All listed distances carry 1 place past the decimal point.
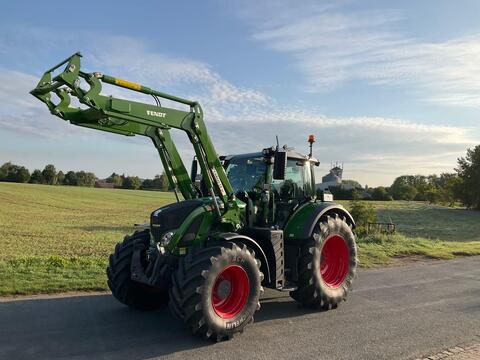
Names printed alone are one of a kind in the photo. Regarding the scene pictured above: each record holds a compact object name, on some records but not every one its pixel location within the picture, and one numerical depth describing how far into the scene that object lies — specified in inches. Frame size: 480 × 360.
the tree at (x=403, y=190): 3688.5
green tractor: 209.9
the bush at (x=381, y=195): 3469.5
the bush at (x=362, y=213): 932.9
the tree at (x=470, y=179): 2166.6
